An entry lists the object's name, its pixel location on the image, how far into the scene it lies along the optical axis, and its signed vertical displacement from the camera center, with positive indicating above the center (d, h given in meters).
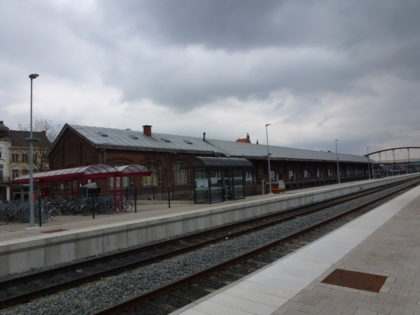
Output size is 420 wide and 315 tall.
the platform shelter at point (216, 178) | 20.31 -0.03
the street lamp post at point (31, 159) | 13.24 +1.17
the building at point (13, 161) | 44.31 +3.79
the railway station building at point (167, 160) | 21.11 +1.97
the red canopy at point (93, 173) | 17.27 +0.57
